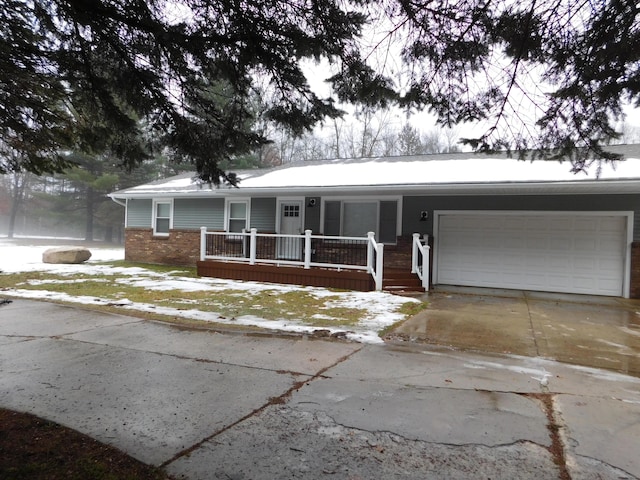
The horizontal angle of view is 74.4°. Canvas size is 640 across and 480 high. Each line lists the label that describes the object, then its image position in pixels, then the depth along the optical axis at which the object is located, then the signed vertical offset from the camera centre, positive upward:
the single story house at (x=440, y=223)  10.26 +0.61
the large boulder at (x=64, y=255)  15.66 -0.84
